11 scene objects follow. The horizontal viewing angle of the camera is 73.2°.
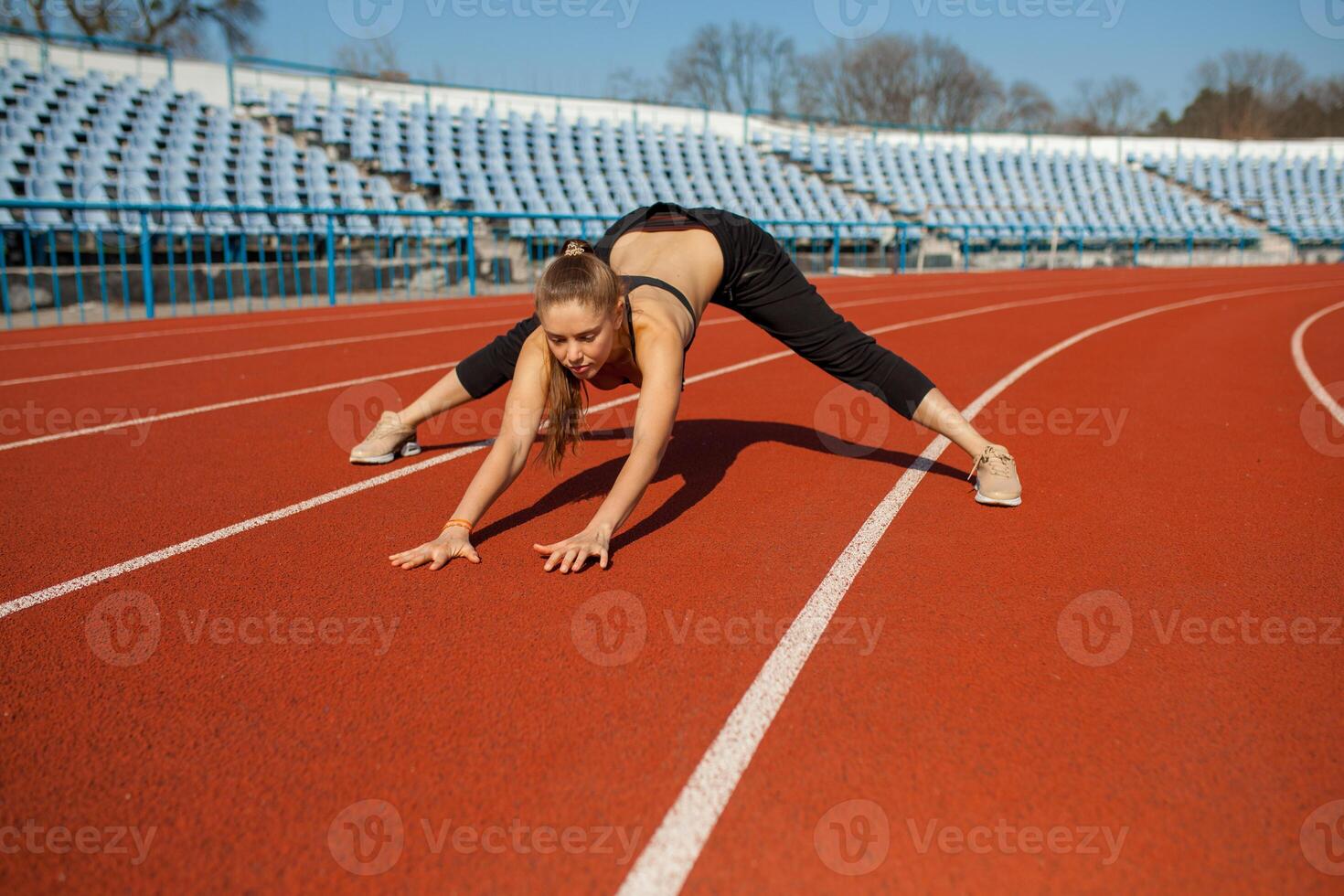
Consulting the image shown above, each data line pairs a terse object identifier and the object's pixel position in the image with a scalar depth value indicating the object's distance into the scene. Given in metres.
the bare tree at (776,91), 57.12
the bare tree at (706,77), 56.72
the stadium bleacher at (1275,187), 36.06
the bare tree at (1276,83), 59.91
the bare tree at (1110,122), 61.62
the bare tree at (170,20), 30.75
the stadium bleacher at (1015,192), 30.69
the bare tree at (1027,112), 62.19
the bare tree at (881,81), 58.50
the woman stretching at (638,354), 3.01
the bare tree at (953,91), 59.50
